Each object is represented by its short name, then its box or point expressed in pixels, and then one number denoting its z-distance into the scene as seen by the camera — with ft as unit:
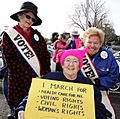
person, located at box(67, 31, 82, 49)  6.33
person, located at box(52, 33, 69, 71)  11.54
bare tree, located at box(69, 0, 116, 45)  44.13
